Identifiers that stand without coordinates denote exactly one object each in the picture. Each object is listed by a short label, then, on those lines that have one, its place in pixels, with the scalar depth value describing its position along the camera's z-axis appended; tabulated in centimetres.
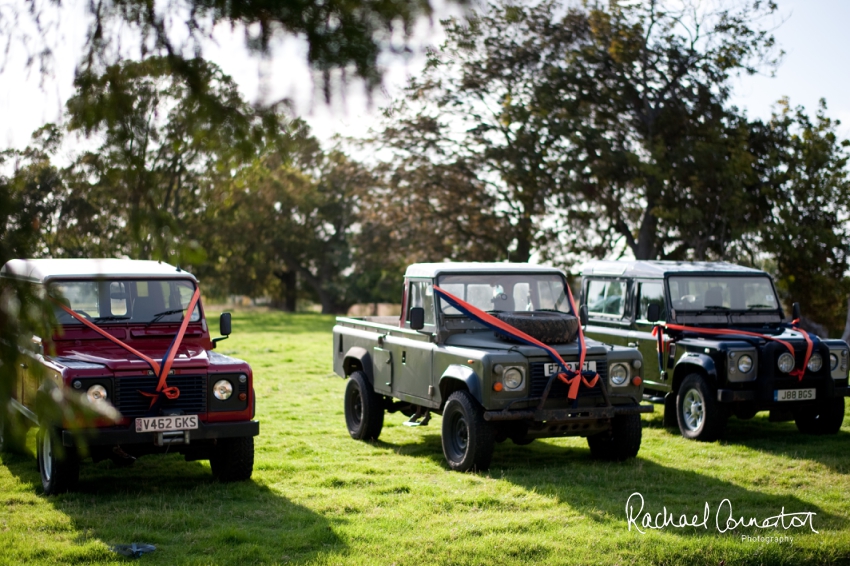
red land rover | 776
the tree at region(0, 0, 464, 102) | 378
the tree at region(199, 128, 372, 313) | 4703
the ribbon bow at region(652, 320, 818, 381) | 1074
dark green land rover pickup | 878
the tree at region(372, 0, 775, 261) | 2458
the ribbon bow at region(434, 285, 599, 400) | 888
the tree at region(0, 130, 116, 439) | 312
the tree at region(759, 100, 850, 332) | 2383
